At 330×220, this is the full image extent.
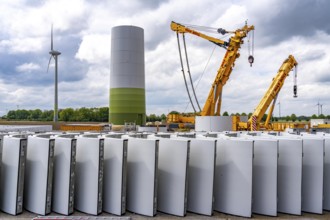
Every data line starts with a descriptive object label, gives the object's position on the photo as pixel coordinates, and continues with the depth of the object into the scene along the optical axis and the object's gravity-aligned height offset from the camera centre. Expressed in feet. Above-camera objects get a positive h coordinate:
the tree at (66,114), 341.13 +0.64
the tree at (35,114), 402.11 +0.01
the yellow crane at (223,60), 102.76 +20.31
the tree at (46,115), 383.82 -0.90
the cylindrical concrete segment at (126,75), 142.51 +19.51
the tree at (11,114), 396.67 -0.72
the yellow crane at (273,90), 97.60 +9.42
